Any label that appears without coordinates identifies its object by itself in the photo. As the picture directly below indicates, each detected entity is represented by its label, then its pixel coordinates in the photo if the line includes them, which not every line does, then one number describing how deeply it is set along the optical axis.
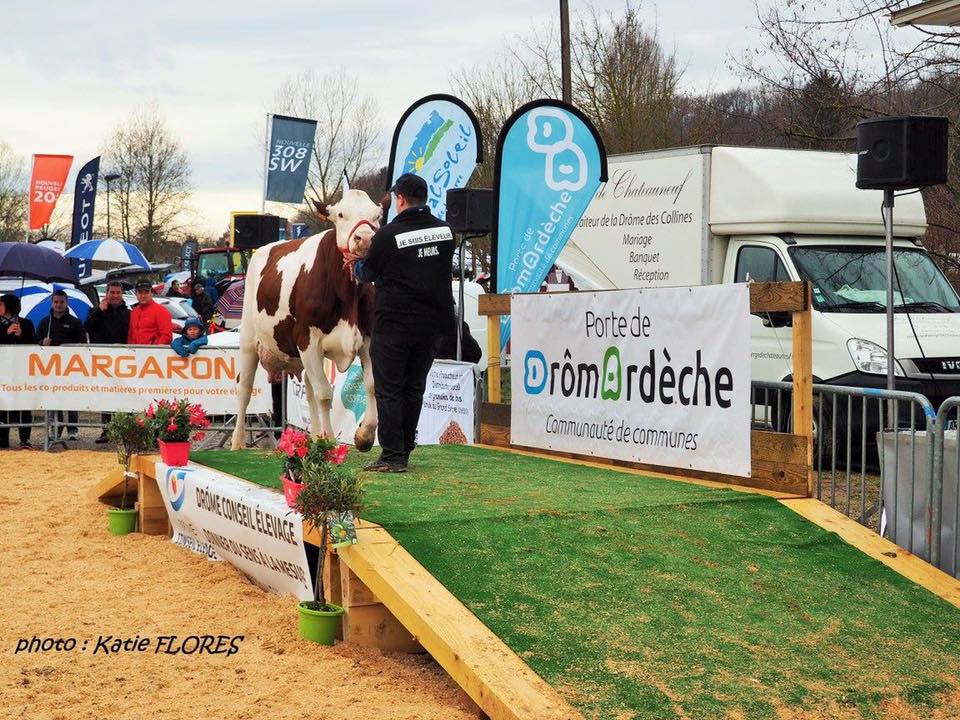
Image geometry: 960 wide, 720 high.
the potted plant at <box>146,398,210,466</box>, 9.23
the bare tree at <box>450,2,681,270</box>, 30.31
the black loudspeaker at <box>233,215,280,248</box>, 13.60
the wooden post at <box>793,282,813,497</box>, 7.76
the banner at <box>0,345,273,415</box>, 15.03
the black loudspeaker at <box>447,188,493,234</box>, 14.12
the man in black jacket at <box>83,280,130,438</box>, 16.64
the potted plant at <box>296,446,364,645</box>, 6.14
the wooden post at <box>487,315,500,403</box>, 11.25
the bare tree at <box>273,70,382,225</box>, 44.25
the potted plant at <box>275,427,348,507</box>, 6.71
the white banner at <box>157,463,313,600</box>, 6.88
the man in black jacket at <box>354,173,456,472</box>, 8.41
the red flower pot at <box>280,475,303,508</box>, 6.77
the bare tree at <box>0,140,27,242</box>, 59.41
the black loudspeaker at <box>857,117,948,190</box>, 8.93
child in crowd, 14.91
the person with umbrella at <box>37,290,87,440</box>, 15.98
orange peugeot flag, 37.00
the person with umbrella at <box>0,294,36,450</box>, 15.65
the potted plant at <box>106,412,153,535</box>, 9.62
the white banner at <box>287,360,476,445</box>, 12.05
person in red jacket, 16.31
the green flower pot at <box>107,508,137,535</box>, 9.61
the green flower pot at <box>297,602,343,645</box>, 6.12
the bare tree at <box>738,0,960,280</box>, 13.76
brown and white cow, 9.75
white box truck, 11.81
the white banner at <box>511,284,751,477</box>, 8.20
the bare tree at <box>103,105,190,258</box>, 59.91
